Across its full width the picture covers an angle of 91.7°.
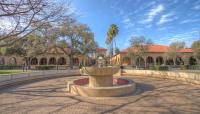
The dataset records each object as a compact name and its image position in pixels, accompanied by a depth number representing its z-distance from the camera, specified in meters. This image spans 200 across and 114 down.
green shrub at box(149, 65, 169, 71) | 16.65
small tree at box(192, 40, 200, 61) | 22.22
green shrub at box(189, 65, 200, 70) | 18.17
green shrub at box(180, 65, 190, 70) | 19.46
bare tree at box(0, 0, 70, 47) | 3.78
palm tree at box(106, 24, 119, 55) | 25.51
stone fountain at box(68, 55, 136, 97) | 5.06
